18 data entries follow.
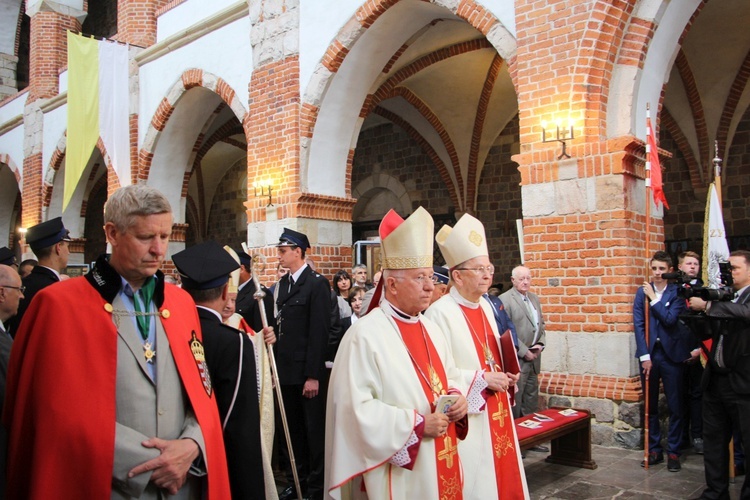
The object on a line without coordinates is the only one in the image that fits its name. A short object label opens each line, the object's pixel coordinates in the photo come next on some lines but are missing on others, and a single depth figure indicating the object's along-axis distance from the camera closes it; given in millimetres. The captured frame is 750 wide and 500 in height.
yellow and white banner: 11133
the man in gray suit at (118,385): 1756
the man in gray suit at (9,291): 2832
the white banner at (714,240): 5312
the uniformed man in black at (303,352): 4395
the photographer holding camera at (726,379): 3898
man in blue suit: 5055
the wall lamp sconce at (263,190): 8617
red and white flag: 5242
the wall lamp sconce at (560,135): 5707
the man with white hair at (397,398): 2451
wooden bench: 4535
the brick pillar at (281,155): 8344
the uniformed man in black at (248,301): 4883
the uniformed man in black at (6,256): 4307
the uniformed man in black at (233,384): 2217
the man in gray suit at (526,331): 5605
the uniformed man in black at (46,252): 3908
